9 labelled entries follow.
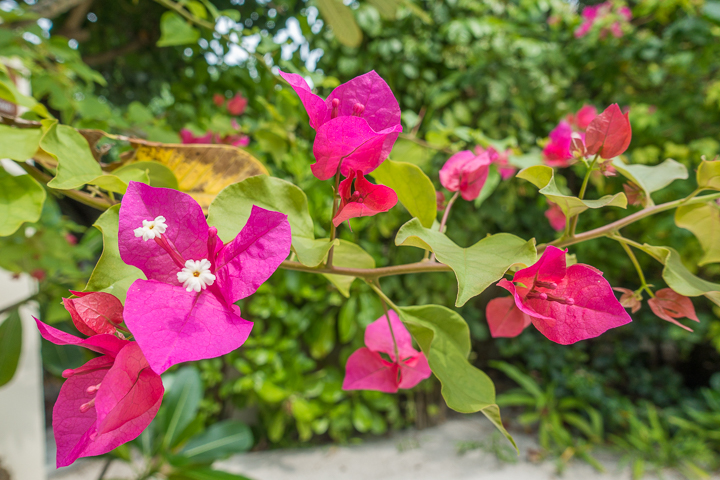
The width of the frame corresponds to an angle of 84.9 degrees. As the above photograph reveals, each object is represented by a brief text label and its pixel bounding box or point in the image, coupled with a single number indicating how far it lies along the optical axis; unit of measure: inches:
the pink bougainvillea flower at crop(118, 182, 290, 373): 6.5
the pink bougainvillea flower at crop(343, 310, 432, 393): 12.2
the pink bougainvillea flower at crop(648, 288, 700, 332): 10.3
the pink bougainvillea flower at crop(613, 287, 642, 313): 11.1
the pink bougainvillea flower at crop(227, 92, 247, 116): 40.9
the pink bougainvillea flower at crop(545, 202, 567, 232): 21.2
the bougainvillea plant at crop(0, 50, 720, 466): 6.8
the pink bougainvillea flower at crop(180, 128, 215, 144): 23.4
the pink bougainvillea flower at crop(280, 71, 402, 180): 7.8
